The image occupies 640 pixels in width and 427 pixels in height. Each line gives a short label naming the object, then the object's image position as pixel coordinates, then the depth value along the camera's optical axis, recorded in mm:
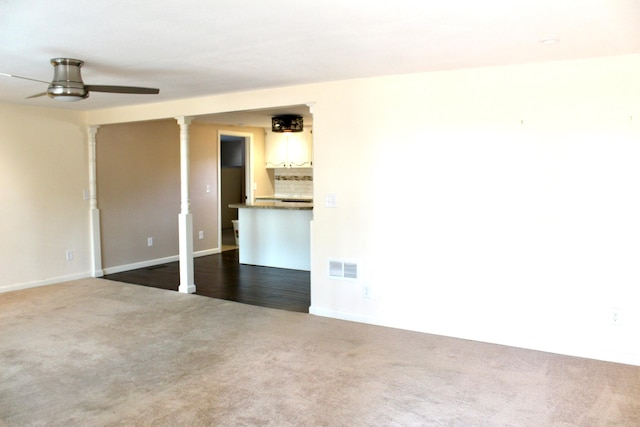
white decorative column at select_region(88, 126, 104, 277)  6406
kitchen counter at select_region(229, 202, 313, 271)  6828
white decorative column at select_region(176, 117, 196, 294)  5609
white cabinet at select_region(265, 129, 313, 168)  8484
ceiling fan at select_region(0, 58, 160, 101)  3400
